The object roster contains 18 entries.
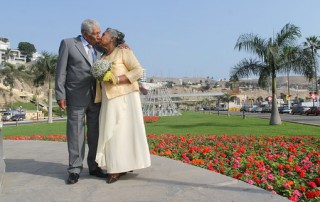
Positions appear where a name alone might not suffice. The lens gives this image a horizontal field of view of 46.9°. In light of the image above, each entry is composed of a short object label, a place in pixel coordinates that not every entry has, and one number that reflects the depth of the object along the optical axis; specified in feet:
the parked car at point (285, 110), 176.36
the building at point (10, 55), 454.07
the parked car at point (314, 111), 140.89
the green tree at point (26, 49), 547.74
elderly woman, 13.39
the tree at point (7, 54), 451.94
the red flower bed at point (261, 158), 13.87
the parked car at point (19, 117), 173.12
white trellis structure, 167.84
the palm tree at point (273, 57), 65.21
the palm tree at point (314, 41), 171.38
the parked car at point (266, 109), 194.85
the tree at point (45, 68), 114.69
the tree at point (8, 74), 320.50
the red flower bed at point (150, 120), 92.53
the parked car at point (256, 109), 212.95
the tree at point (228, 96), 290.44
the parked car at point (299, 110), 161.03
